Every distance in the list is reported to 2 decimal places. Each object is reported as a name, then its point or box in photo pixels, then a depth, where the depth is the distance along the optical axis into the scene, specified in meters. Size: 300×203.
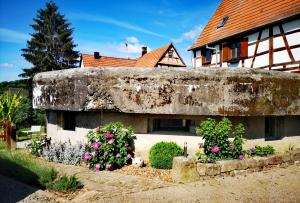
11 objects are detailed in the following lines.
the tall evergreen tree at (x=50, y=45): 31.70
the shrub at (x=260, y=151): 6.47
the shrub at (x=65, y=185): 4.84
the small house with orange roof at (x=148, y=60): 27.12
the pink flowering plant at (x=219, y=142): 5.89
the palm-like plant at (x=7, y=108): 11.95
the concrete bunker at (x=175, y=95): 6.41
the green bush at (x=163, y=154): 6.29
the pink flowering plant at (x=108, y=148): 6.34
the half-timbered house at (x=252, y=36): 11.32
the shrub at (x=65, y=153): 7.05
